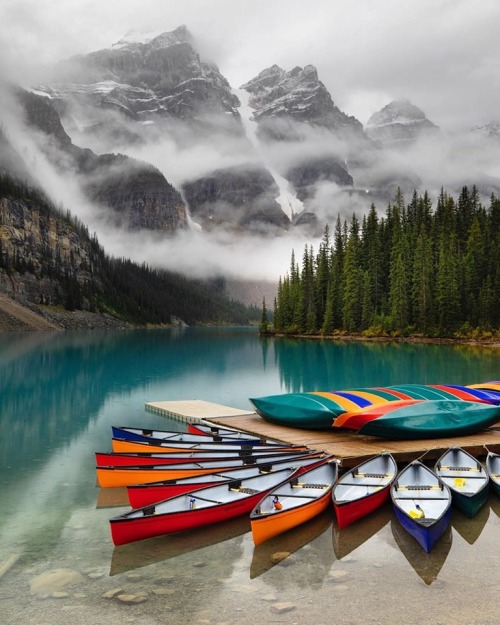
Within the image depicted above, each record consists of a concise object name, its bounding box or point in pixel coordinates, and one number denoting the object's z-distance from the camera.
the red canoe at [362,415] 21.45
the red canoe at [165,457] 18.41
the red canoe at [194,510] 13.37
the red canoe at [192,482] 15.44
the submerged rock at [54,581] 11.28
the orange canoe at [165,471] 17.23
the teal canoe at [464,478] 15.59
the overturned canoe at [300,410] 22.94
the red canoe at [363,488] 14.67
